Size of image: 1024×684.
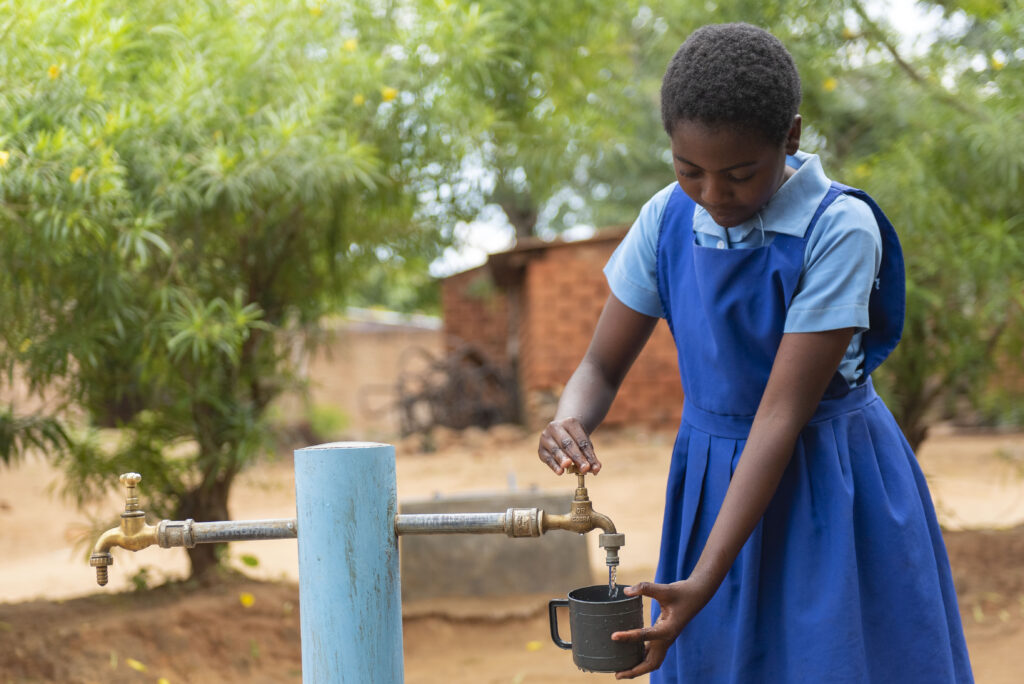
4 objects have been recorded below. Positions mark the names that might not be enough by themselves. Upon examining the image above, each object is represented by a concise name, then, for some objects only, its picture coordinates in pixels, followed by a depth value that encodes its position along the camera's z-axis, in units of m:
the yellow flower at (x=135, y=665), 3.43
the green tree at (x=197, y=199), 2.95
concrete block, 4.42
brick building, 10.75
